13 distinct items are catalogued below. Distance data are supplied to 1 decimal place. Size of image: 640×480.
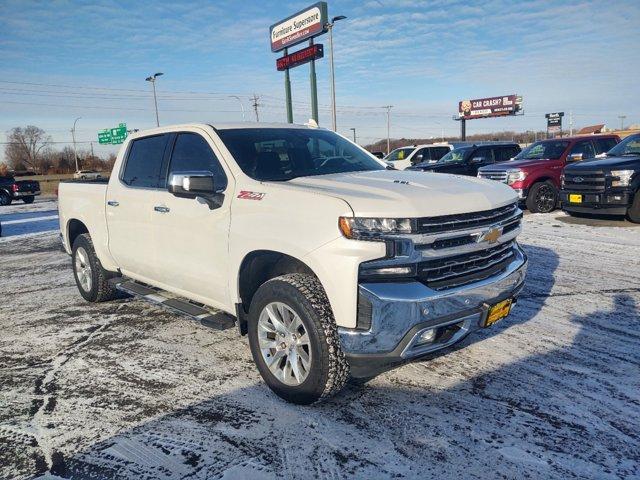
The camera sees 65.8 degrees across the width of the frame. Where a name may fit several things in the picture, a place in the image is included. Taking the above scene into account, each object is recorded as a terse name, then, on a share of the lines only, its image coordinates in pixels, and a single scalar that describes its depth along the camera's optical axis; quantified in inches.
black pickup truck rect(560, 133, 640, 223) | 380.2
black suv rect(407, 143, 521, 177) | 620.7
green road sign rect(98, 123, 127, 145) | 2354.8
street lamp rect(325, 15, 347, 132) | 1008.2
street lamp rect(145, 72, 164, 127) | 1561.3
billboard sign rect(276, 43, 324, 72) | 1099.9
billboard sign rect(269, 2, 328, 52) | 1041.5
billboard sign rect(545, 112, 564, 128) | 2466.8
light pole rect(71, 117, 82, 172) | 2426.6
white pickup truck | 114.7
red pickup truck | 477.4
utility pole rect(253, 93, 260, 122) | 2473.9
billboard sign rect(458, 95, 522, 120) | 2709.2
